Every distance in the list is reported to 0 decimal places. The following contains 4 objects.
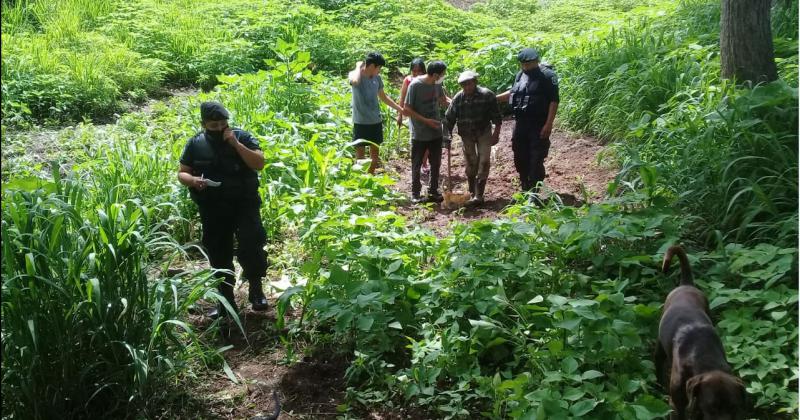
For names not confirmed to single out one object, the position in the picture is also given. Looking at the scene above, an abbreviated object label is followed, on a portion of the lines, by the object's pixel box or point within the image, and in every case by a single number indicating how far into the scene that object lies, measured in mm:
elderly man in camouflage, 8531
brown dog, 3322
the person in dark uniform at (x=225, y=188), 5527
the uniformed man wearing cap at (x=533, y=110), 8117
